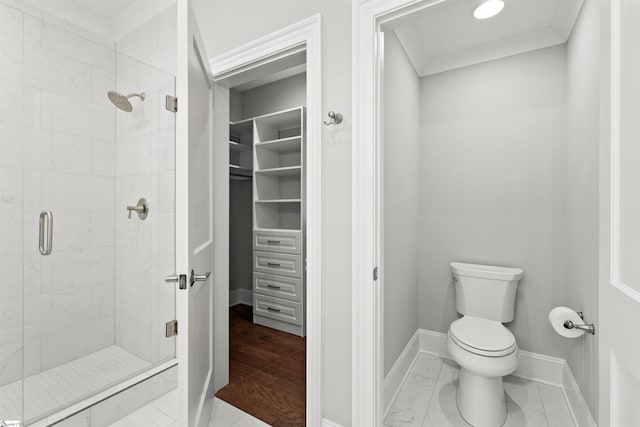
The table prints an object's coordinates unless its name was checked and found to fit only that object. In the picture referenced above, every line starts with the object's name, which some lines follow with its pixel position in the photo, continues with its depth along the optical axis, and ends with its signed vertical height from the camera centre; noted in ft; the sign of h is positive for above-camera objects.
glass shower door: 5.41 -0.29
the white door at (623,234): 1.92 -0.17
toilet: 4.99 -2.42
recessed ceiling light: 5.55 +4.08
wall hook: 4.27 +1.44
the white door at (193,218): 3.87 -0.10
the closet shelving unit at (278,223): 8.93 -0.41
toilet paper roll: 4.55 -1.76
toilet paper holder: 4.28 -1.78
